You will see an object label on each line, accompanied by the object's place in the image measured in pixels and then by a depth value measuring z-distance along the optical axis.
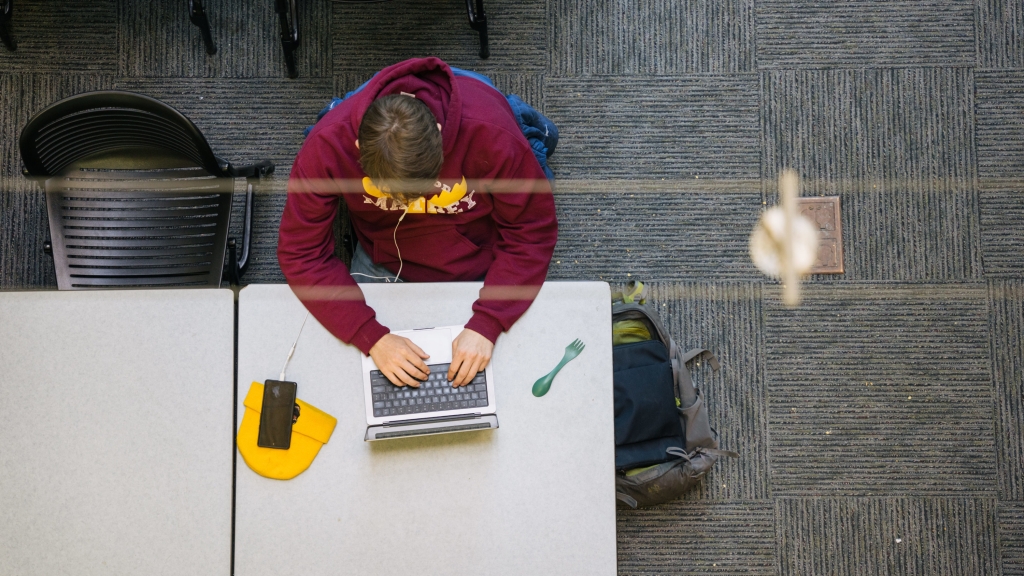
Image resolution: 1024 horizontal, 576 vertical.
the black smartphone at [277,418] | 6.91
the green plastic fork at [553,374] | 6.96
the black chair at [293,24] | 7.48
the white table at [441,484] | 6.92
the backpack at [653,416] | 7.36
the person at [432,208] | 6.87
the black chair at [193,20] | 7.48
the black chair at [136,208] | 7.12
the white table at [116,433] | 6.91
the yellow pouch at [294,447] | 6.92
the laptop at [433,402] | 6.91
